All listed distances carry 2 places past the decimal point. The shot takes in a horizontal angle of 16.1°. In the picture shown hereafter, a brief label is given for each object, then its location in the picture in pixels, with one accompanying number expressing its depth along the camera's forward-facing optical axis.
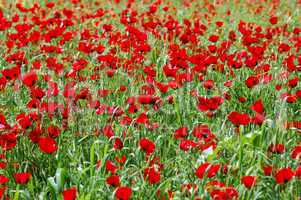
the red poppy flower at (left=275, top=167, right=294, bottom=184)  4.35
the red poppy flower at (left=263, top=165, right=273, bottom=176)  4.63
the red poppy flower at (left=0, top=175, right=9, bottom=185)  4.45
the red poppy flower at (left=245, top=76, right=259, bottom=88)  6.54
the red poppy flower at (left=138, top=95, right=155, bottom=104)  6.04
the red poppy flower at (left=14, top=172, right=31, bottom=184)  4.54
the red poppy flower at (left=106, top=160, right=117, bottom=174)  4.71
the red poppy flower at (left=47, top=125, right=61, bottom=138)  5.40
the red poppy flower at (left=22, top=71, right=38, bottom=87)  6.33
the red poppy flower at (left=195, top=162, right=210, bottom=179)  4.46
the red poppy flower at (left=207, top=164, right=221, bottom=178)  4.50
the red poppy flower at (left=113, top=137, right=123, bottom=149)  5.16
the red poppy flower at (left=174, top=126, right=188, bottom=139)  5.42
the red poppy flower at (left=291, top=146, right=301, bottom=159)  4.98
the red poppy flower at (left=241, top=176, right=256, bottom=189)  4.29
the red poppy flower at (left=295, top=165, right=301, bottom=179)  4.57
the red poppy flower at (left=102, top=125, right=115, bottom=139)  5.54
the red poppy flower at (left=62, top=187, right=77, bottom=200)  4.04
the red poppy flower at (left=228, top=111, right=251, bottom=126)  5.19
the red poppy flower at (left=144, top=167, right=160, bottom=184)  4.51
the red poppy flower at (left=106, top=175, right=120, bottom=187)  4.44
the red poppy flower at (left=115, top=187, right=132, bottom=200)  4.15
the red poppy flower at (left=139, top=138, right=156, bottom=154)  4.95
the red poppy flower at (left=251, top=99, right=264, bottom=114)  5.33
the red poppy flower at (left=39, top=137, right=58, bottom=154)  4.85
